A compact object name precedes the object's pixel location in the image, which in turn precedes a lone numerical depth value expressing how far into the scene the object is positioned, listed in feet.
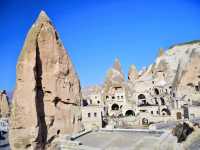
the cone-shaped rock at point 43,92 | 126.62
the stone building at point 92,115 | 199.52
